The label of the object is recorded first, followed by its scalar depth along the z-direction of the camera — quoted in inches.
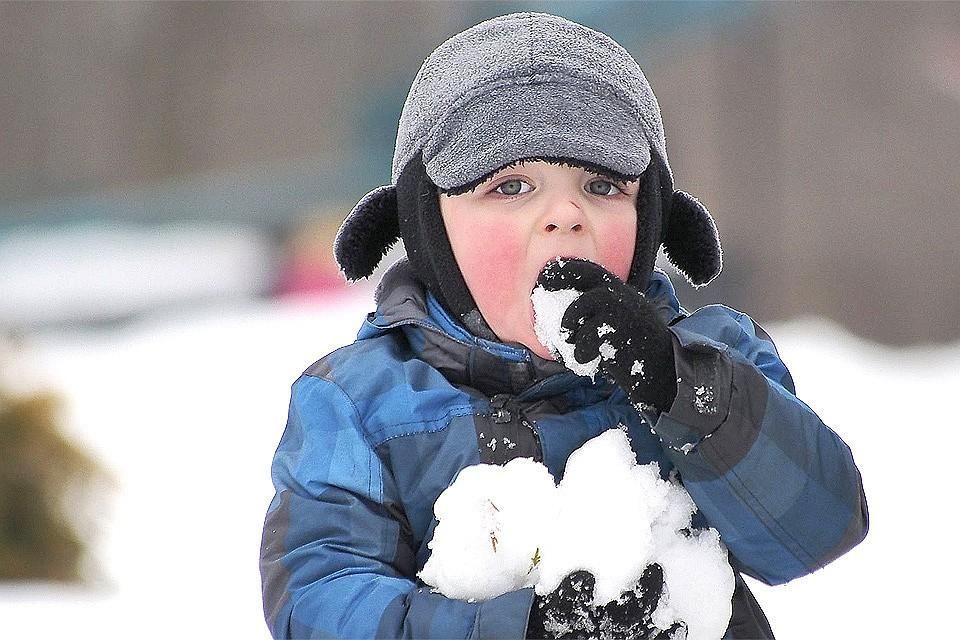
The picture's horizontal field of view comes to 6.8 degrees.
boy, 170.5
